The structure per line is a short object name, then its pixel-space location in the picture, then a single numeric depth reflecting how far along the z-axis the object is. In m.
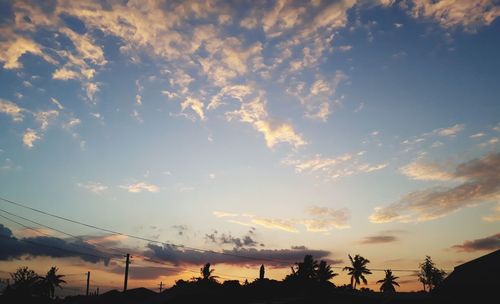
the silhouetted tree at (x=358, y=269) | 78.07
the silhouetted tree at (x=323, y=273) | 67.21
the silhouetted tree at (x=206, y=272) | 69.25
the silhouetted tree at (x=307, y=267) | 64.56
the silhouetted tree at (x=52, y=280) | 79.25
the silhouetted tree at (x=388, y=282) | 80.31
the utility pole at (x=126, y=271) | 42.75
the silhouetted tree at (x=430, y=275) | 90.75
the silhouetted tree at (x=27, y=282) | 71.56
